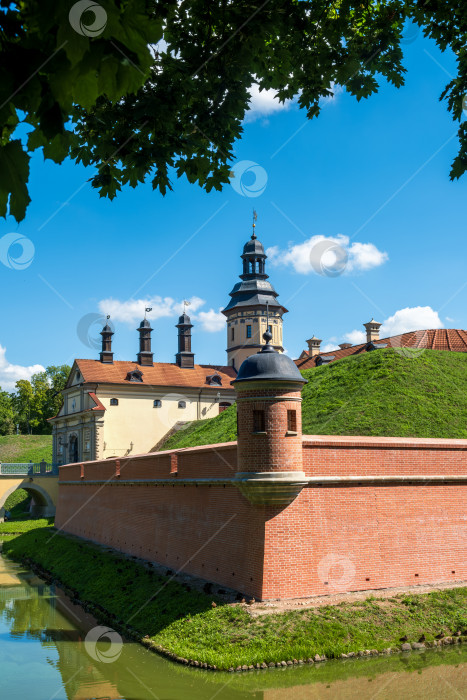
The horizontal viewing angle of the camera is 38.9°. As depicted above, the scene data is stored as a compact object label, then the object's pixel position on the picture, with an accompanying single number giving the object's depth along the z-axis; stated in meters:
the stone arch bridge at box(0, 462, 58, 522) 44.22
